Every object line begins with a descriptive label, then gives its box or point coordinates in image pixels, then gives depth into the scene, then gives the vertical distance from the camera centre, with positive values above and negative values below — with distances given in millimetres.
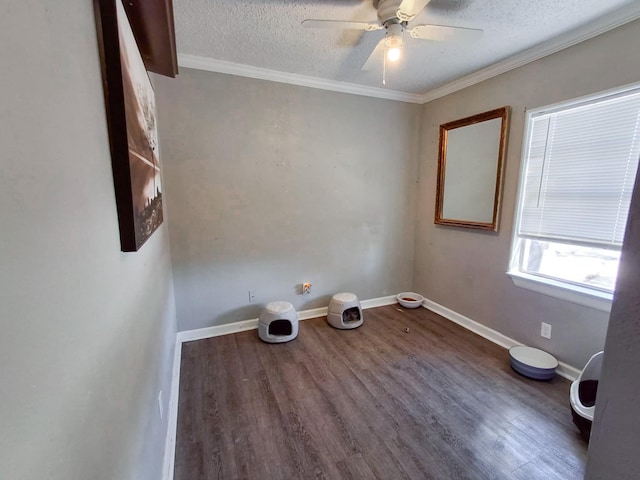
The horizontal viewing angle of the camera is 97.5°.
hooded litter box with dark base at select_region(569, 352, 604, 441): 1590 -1206
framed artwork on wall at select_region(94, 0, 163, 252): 813 +238
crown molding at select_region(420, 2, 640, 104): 1725 +1095
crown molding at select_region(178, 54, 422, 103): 2361 +1089
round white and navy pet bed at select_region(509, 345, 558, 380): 2092 -1273
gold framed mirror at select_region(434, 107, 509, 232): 2547 +245
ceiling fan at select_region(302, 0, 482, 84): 1550 +976
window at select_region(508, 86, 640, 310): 1826 +12
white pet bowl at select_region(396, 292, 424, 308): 3394 -1287
